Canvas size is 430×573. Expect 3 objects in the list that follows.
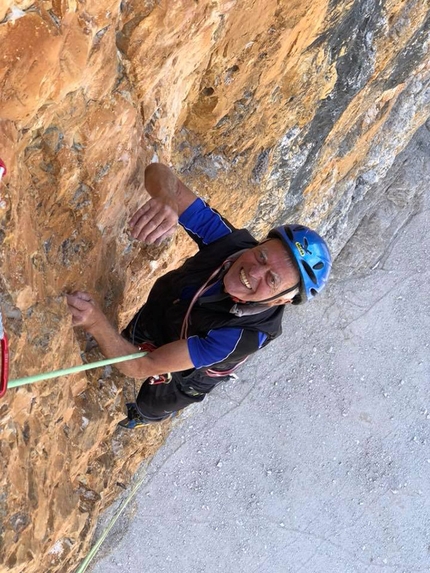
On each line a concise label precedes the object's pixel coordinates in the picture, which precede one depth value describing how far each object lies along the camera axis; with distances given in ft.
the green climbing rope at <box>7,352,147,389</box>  6.22
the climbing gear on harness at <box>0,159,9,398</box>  6.10
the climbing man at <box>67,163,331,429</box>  9.16
